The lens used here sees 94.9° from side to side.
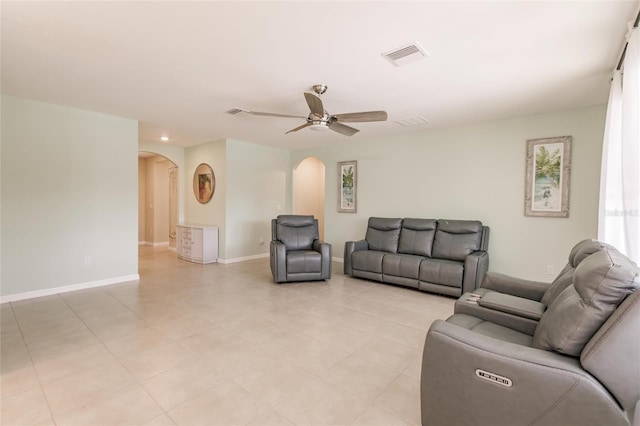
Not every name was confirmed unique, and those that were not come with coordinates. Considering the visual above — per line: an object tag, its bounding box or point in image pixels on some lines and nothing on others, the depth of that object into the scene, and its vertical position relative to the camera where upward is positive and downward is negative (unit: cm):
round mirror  645 +44
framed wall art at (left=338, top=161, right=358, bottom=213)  618 +35
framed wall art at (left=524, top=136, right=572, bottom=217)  398 +37
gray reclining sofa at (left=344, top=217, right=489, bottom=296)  398 -80
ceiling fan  297 +92
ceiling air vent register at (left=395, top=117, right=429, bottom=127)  446 +128
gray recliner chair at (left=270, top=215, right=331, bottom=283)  455 -84
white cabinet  603 -86
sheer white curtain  198 +34
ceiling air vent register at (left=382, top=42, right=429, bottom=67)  238 +126
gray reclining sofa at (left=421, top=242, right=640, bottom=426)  115 -70
